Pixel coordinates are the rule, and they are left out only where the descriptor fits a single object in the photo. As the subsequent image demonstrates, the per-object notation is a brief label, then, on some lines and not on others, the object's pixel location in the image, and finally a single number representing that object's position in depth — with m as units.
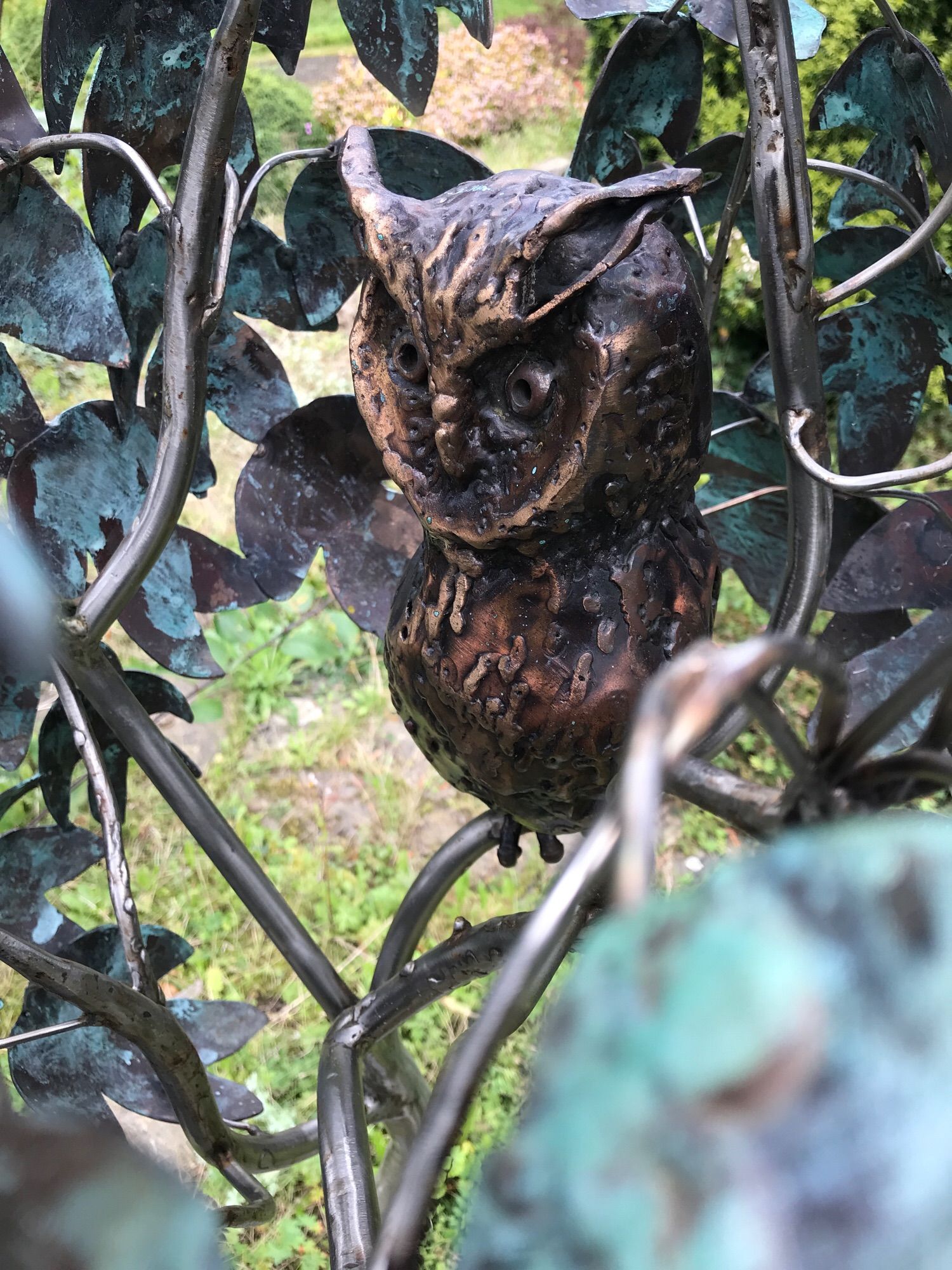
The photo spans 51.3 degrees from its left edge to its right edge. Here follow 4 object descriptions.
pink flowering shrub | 2.68
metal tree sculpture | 0.37
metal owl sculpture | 0.36
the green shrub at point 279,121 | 2.54
